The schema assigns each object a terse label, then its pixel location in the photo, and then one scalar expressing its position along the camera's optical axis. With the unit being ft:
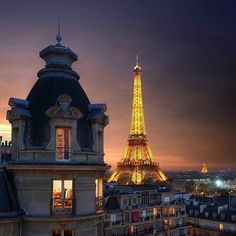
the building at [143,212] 247.91
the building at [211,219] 305.28
